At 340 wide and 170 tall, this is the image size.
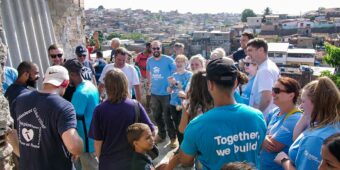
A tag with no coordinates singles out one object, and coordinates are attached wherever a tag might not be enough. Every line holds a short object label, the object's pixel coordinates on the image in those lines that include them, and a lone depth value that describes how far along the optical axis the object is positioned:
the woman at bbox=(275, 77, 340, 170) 2.49
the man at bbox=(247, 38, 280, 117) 4.05
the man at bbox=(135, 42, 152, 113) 7.27
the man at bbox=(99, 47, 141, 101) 5.43
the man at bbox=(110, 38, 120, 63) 7.06
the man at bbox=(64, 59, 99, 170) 3.81
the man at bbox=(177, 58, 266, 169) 2.45
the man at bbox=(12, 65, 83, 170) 2.90
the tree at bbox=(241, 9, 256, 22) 108.31
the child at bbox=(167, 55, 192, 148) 5.32
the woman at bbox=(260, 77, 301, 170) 3.05
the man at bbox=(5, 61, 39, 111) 3.83
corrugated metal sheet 5.27
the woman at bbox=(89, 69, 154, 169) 3.25
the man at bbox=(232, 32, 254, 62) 5.93
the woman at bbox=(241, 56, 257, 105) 4.34
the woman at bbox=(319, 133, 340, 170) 2.09
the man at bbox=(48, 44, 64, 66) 5.16
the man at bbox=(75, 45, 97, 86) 5.45
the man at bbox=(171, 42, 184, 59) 6.66
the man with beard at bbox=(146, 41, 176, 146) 5.91
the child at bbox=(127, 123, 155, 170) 3.09
